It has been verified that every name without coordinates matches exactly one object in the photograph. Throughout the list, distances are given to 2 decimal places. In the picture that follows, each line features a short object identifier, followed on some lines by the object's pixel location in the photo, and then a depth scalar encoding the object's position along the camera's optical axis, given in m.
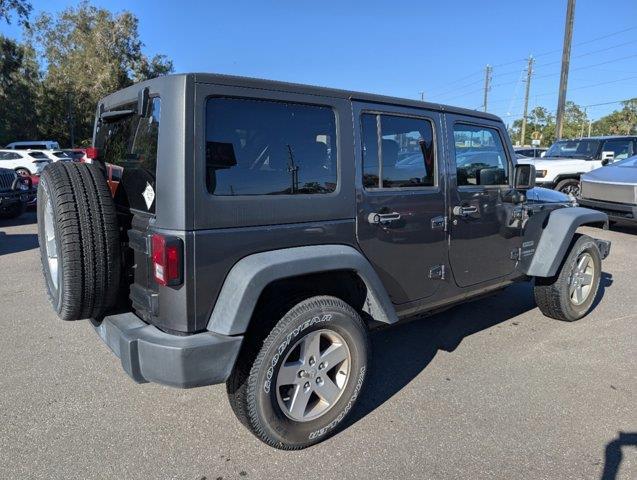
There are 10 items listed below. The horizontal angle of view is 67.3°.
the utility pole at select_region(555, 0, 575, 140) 18.70
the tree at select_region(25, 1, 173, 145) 32.81
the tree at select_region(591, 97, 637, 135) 77.19
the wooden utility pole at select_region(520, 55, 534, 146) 52.36
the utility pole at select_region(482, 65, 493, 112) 55.58
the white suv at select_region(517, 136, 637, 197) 12.21
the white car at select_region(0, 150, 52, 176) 20.06
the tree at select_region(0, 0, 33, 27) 20.74
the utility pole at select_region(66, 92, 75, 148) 34.70
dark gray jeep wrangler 2.29
